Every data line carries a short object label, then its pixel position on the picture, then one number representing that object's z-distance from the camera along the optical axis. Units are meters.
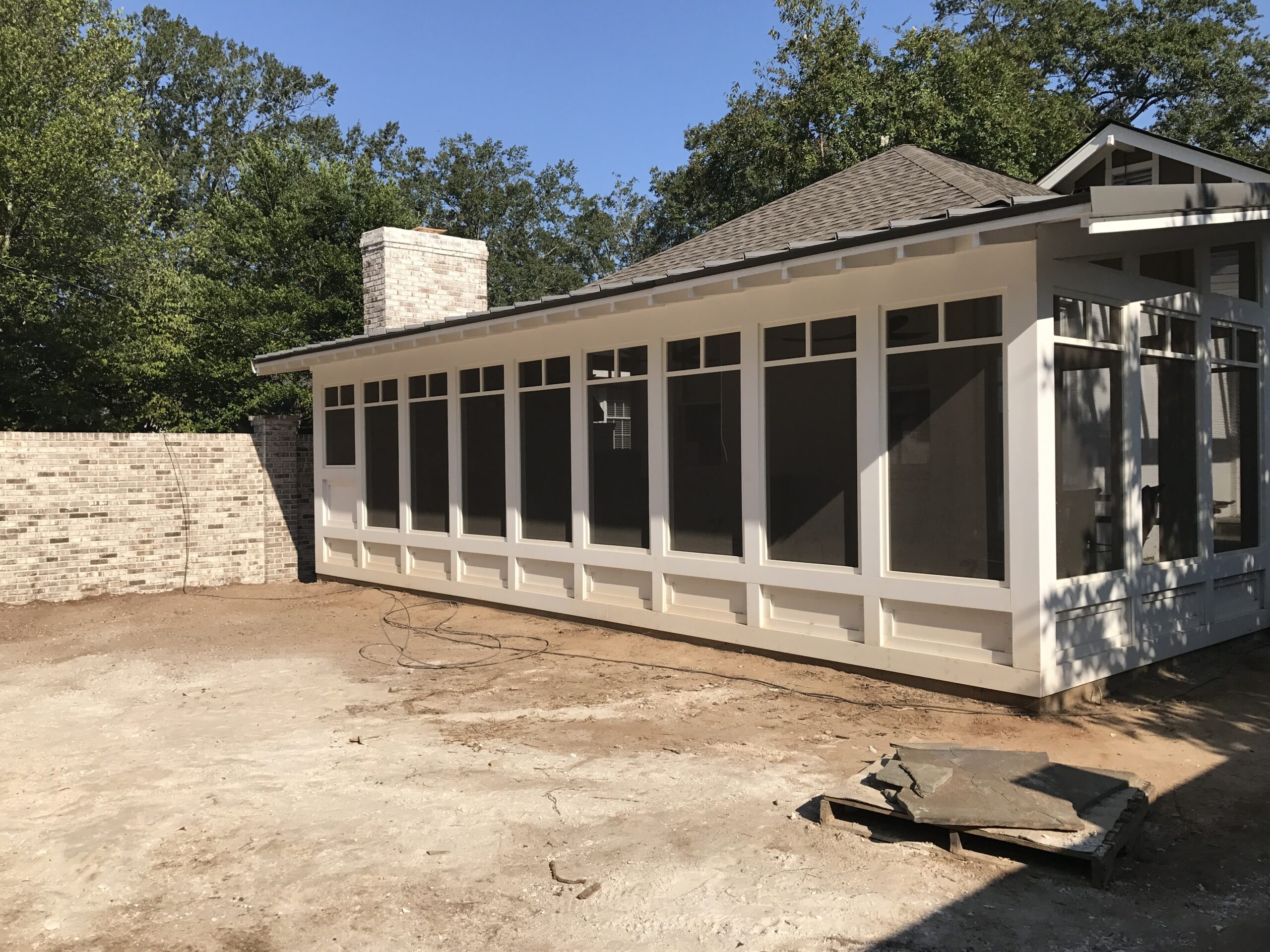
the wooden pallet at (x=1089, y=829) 4.11
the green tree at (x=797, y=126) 21.70
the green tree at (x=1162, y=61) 28.05
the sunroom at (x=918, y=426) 6.77
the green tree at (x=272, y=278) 21.97
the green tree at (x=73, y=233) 18.38
